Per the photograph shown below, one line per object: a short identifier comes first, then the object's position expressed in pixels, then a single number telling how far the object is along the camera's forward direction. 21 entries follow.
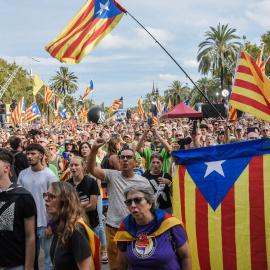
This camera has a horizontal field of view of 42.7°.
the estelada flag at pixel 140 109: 31.42
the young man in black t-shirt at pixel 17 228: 3.02
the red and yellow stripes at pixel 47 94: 20.45
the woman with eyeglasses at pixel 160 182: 4.93
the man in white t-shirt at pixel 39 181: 4.46
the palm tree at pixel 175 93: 65.62
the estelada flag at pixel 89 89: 24.37
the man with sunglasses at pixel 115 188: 4.12
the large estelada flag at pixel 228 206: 3.38
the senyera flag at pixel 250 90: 4.16
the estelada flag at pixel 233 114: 10.52
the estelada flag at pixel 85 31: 6.19
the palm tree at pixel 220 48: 35.00
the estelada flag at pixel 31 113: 18.30
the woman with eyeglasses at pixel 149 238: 2.61
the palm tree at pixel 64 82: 60.97
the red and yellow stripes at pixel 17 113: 17.89
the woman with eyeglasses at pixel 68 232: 2.51
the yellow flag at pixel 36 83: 18.22
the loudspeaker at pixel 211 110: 22.50
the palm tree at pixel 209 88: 56.62
